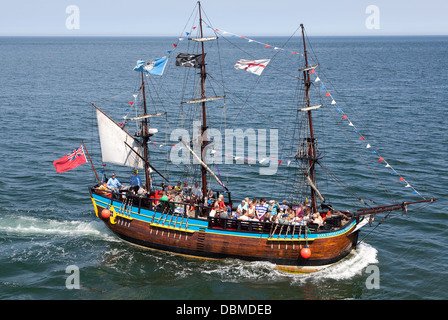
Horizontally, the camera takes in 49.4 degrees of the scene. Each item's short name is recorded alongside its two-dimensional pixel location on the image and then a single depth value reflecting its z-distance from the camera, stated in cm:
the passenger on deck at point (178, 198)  3112
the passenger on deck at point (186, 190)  3193
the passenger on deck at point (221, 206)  2941
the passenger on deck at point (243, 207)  2944
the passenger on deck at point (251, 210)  2895
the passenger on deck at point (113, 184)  3316
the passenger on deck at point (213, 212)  2906
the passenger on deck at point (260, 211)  2906
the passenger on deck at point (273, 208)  2927
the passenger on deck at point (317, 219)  2792
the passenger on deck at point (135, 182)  3338
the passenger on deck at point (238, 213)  2919
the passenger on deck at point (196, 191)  3153
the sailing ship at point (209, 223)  2800
